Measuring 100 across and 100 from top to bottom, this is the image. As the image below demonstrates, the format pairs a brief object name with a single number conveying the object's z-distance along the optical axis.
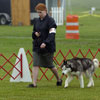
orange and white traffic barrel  46.69
